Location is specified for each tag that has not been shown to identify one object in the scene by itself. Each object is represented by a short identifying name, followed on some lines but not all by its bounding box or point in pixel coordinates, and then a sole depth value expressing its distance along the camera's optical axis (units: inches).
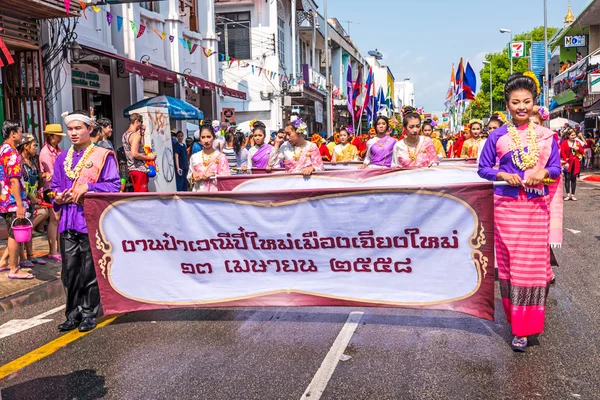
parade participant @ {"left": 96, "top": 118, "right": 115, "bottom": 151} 406.6
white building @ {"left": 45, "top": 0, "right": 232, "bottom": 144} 544.7
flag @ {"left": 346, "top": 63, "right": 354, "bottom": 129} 1173.7
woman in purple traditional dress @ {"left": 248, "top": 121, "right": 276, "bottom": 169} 468.4
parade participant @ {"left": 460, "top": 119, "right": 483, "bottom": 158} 536.7
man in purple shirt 219.1
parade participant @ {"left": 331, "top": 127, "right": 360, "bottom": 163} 565.0
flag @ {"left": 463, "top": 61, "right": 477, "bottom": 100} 973.2
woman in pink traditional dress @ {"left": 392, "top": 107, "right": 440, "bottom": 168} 349.4
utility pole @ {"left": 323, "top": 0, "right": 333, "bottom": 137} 1370.6
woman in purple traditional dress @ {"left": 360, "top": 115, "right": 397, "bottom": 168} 407.8
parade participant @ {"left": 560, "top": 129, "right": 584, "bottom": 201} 654.5
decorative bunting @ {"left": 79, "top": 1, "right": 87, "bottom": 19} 476.4
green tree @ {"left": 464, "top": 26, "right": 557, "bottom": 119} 3031.5
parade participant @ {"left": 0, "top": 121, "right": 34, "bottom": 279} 303.3
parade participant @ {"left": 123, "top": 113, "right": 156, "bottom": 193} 428.4
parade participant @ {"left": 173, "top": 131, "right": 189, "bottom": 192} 570.9
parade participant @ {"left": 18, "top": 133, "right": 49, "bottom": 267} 335.6
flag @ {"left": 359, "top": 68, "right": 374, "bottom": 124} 1218.9
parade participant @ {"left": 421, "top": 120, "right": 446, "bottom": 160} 527.3
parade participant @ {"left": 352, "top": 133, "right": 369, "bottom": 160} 748.2
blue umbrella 618.5
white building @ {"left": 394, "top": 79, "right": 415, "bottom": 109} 5523.1
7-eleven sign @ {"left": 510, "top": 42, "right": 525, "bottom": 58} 1960.5
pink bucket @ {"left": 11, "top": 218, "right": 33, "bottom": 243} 284.5
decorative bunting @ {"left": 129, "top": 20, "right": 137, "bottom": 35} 645.8
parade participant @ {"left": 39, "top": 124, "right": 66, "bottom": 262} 358.9
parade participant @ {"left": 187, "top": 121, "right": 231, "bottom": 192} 342.6
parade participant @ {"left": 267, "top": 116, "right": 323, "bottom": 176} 352.8
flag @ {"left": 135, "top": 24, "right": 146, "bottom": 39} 643.5
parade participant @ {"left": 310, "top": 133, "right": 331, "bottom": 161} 710.0
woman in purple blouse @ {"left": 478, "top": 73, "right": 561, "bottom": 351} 188.9
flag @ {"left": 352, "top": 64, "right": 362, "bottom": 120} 1182.9
